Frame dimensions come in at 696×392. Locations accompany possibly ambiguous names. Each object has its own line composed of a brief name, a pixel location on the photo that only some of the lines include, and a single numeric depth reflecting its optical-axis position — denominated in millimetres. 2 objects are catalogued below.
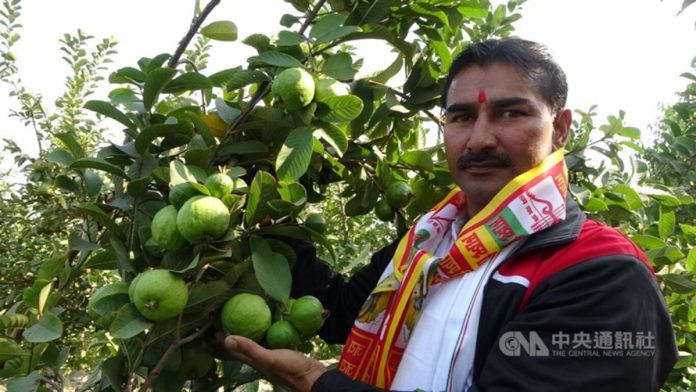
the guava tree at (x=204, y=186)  1216
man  1068
